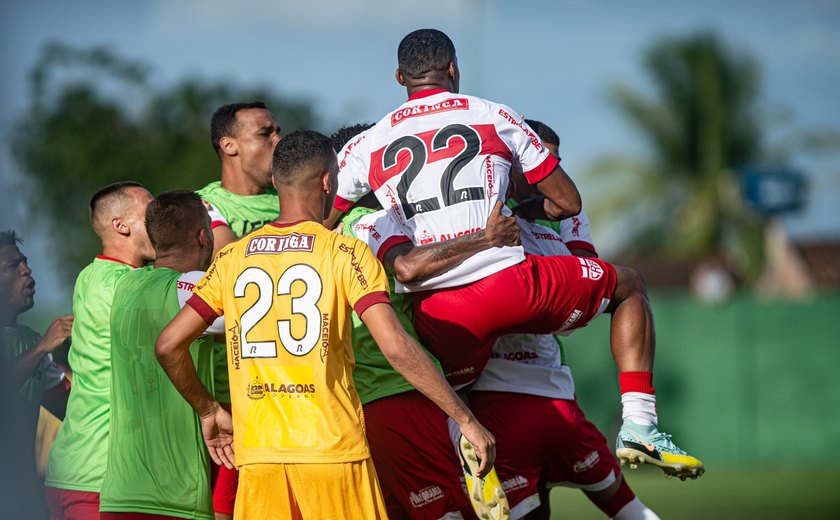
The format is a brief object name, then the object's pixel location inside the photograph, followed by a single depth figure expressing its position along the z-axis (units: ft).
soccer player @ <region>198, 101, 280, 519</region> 46.16
